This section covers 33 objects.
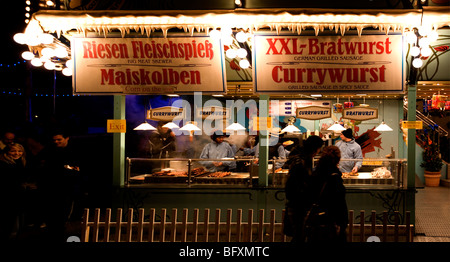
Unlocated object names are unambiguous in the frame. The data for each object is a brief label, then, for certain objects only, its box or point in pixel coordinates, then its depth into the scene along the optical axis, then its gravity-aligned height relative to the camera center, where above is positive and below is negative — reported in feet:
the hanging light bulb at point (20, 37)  22.55 +5.41
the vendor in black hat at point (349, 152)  36.65 -1.95
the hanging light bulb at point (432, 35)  22.44 +5.60
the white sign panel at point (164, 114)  28.12 +1.23
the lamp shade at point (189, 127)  36.94 +0.38
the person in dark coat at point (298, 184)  16.40 -2.25
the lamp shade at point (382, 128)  40.11 +0.39
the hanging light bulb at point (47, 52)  24.13 +4.93
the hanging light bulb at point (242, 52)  24.31 +4.96
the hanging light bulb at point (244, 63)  25.83 +4.54
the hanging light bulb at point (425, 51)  23.68 +4.94
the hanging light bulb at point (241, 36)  22.84 +5.61
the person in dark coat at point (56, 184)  20.52 -2.85
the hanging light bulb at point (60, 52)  24.62 +5.00
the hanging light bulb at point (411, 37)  23.09 +5.68
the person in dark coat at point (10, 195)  23.66 -4.04
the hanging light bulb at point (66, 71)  28.96 +4.45
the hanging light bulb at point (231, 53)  24.30 +4.91
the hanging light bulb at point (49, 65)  27.68 +4.73
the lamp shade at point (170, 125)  38.42 +0.59
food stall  22.07 +4.34
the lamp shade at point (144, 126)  36.42 +0.45
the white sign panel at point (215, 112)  34.21 +1.80
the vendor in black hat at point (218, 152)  39.40 -2.13
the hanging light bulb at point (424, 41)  22.63 +5.29
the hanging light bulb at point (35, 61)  26.73 +4.80
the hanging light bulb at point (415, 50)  23.81 +5.01
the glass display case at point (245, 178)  27.74 -3.68
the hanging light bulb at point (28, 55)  25.46 +4.96
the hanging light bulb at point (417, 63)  24.98 +4.44
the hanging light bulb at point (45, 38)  22.68 +5.40
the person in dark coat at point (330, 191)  16.11 -2.46
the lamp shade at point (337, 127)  39.79 +0.42
